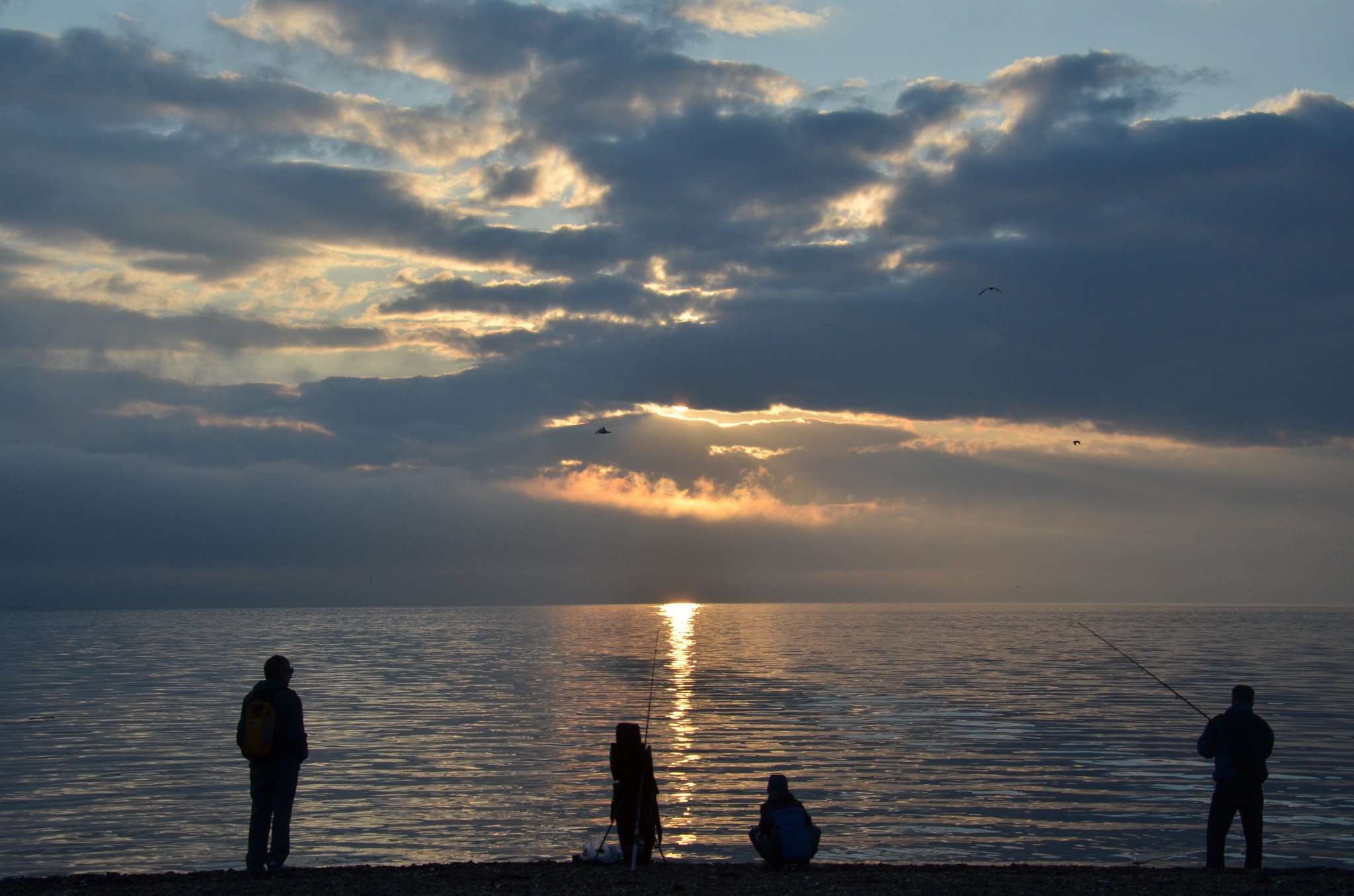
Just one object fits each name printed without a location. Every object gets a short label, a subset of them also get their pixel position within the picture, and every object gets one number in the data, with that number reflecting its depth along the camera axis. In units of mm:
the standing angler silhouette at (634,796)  11938
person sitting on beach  11336
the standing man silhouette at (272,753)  11188
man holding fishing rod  11812
